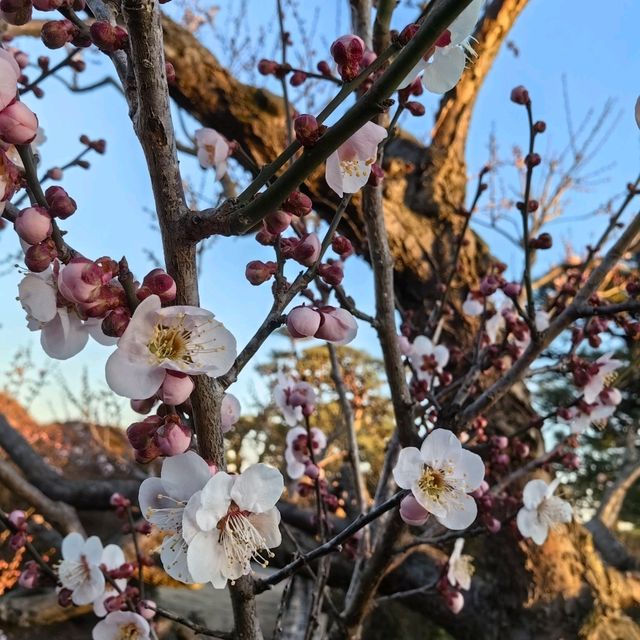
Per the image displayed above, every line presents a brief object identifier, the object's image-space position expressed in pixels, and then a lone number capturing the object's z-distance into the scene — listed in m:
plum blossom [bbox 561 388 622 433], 0.26
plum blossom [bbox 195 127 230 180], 0.21
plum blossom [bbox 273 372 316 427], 0.25
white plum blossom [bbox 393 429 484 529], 0.14
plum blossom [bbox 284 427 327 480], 0.28
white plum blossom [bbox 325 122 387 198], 0.13
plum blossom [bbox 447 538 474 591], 0.27
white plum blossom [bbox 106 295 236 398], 0.10
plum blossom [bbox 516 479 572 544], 0.25
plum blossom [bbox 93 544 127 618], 0.22
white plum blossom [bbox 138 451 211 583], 0.11
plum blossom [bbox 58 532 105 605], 0.22
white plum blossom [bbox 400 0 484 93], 0.13
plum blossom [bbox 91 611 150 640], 0.18
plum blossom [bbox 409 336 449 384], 0.28
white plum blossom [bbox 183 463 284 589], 0.11
